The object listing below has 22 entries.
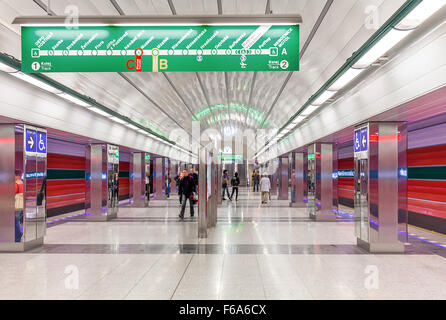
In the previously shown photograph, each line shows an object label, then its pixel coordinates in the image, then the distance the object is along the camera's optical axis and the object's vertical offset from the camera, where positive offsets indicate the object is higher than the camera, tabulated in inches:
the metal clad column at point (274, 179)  1062.1 -32.9
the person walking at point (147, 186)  728.5 -37.0
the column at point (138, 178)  701.3 -18.9
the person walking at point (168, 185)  906.7 -42.9
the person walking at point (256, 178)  1140.5 -31.3
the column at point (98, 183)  488.7 -20.3
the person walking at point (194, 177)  517.3 -12.7
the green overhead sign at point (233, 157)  1658.5 +58.7
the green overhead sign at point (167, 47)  168.6 +61.1
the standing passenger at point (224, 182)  821.2 -32.5
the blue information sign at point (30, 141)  297.2 +25.5
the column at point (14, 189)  290.4 -17.2
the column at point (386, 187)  288.5 -15.9
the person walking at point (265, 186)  697.6 -35.6
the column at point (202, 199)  339.3 -30.2
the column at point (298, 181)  673.6 -24.7
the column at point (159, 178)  849.0 -22.9
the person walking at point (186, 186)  489.4 -25.1
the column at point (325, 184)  477.1 -21.7
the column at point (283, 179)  869.8 -26.5
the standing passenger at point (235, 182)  806.5 -31.5
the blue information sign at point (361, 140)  300.0 +26.7
